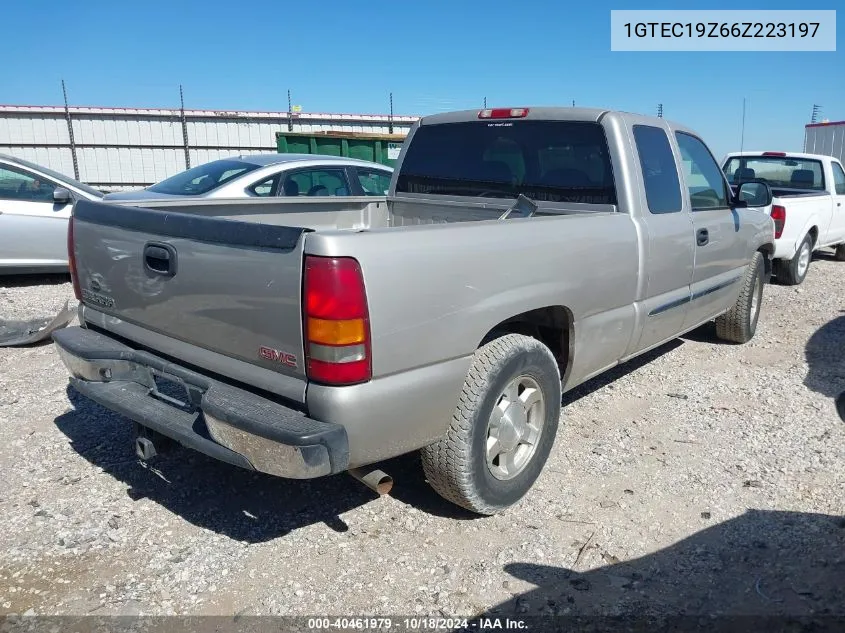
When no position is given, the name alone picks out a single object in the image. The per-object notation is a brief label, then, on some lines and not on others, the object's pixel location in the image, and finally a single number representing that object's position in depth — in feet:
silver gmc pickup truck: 8.06
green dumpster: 49.08
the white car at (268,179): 23.57
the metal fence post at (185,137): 61.16
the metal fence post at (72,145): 59.56
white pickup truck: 28.43
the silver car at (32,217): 24.52
